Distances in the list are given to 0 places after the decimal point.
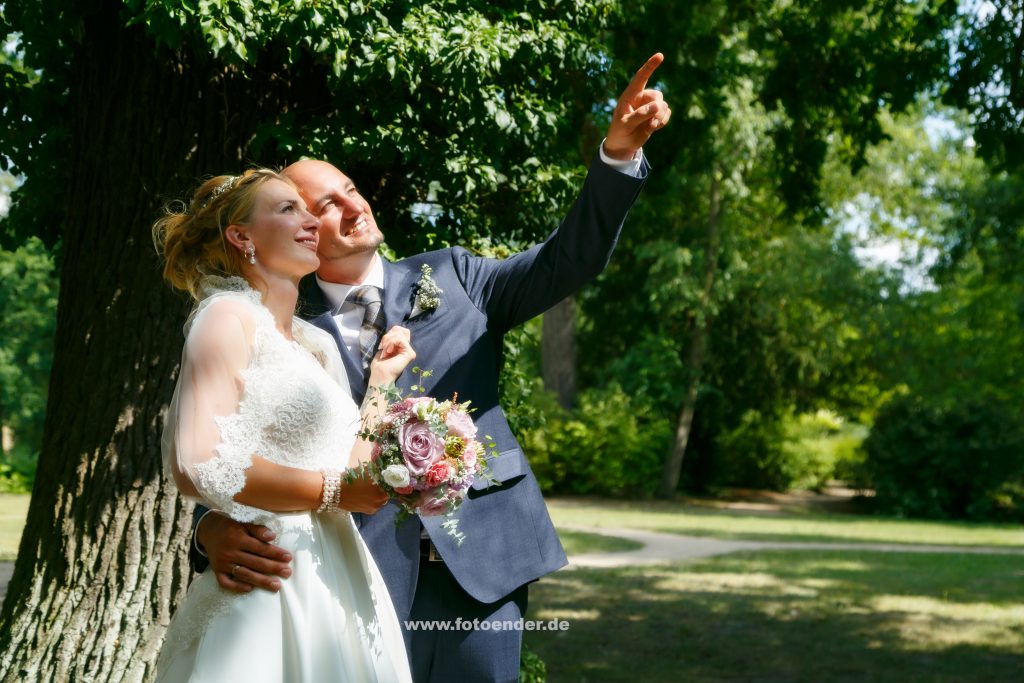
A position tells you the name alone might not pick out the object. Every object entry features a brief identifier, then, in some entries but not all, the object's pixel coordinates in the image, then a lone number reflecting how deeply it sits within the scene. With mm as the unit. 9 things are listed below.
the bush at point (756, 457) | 31891
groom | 3031
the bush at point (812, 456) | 32250
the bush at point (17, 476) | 24359
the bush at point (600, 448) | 27547
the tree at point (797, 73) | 9852
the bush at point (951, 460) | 24156
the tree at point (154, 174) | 5211
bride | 2570
